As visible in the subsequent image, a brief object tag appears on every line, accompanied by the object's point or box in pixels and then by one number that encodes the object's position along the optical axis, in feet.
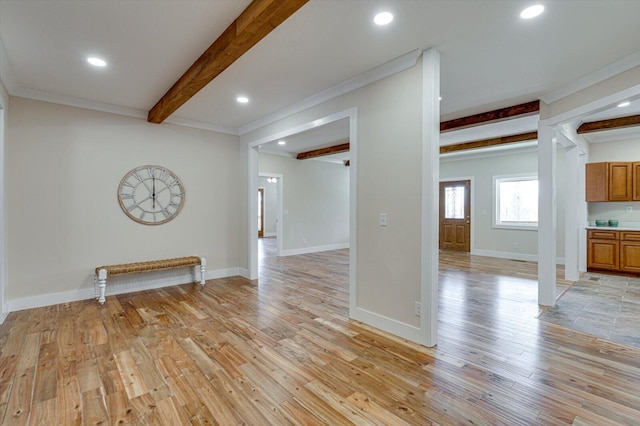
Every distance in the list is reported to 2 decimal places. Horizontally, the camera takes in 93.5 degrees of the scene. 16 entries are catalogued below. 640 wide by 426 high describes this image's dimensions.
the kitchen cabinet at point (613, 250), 17.80
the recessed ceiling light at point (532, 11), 6.90
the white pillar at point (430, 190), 8.73
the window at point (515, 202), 23.90
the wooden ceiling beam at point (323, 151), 22.85
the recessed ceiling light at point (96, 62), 9.62
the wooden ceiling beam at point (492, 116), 13.19
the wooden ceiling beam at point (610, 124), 15.01
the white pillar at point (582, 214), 18.74
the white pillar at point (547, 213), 12.32
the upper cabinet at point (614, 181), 18.63
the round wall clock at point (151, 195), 14.71
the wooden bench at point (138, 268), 13.15
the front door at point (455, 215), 27.20
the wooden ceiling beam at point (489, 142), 19.23
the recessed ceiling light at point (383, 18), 7.18
